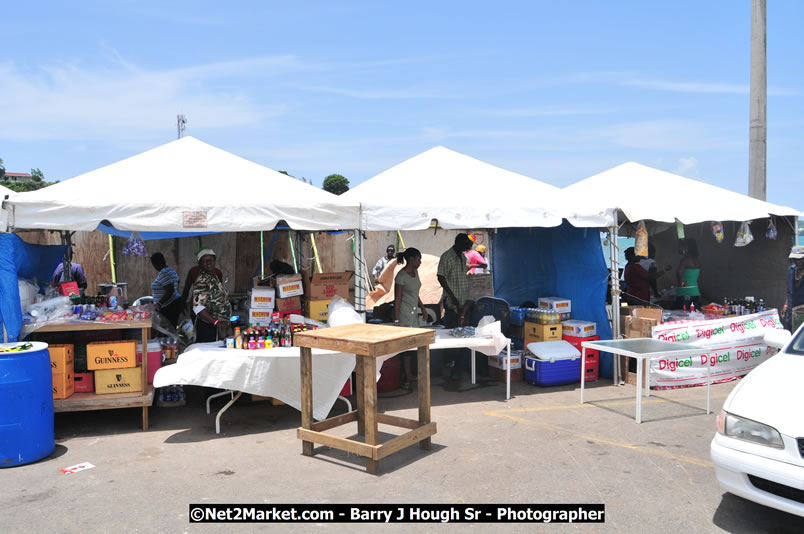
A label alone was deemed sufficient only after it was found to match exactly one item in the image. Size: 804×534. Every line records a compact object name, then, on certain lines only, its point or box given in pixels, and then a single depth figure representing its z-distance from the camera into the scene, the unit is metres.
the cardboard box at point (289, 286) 7.30
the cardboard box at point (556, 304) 8.66
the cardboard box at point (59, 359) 6.09
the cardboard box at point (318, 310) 7.73
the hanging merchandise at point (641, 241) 8.50
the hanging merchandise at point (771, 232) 9.90
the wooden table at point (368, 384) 5.04
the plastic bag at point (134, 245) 10.30
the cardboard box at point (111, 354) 6.31
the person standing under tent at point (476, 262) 14.19
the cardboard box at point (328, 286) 7.76
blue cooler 8.23
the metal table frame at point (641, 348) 6.27
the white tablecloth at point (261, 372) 6.01
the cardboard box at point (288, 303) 7.36
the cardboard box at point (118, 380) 6.35
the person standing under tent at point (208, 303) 7.12
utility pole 12.49
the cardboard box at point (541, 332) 8.53
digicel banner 8.12
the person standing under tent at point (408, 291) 7.88
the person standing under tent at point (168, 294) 8.85
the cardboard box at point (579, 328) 8.49
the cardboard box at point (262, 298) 7.10
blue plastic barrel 5.12
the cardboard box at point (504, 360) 8.42
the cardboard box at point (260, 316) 7.10
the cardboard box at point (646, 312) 8.49
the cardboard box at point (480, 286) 10.37
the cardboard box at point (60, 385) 6.11
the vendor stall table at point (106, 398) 6.14
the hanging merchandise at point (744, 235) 9.48
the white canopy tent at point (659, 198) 8.47
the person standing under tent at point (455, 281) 8.79
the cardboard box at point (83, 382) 6.35
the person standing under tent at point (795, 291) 8.57
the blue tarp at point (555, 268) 8.77
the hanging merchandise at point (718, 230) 9.80
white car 3.63
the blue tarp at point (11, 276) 5.84
